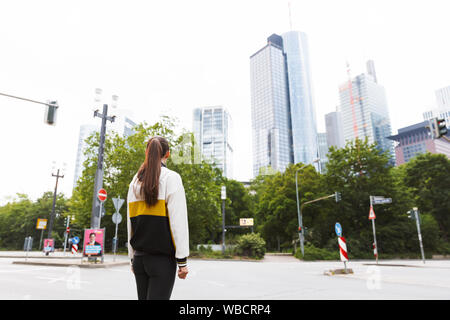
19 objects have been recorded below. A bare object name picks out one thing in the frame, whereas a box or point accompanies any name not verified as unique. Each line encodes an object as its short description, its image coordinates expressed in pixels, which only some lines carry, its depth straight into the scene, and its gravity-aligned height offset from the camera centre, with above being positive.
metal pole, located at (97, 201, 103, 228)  13.60 +1.01
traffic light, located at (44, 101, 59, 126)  11.57 +4.84
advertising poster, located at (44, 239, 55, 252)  25.32 -0.98
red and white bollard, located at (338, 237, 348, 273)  11.35 -0.75
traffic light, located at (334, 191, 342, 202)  24.73 +2.85
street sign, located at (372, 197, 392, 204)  21.57 +2.19
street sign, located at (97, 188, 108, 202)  13.23 +1.71
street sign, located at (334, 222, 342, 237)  12.45 -0.01
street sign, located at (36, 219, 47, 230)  29.29 +1.04
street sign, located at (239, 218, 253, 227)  37.01 +1.10
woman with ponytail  2.22 -0.01
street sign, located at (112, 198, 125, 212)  14.52 +1.48
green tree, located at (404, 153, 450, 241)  33.28 +5.15
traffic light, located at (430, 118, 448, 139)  14.68 +5.16
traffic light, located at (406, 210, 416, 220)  20.22 +1.01
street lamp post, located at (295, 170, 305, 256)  26.30 -0.49
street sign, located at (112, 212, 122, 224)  15.26 +0.75
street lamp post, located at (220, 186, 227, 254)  29.78 +4.02
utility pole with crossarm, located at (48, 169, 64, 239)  32.31 +6.29
